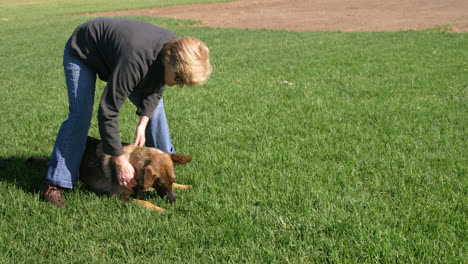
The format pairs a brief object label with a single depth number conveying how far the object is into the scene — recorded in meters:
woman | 3.25
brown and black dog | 3.68
